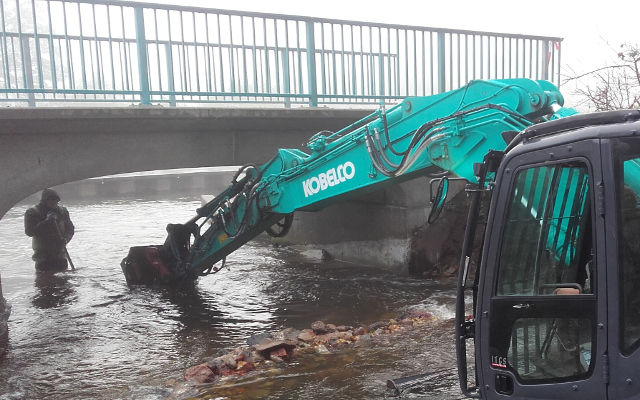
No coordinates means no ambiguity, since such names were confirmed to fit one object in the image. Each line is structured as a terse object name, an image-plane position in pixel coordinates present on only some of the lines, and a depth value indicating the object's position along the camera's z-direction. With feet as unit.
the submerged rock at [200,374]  16.16
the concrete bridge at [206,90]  23.45
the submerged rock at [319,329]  20.59
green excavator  7.95
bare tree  29.37
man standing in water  30.81
